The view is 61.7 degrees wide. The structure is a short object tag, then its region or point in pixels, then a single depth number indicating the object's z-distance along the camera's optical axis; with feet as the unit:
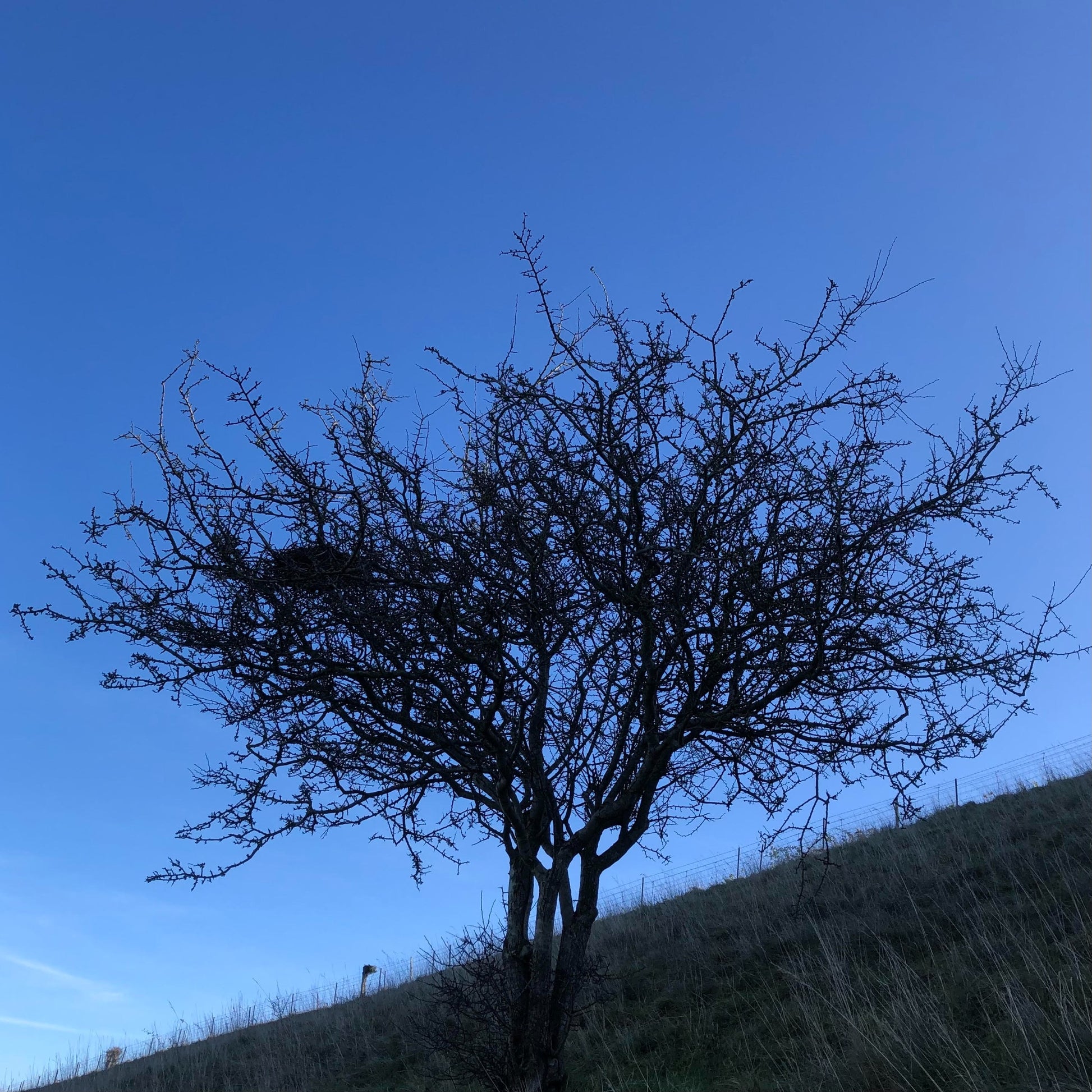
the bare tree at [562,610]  17.56
